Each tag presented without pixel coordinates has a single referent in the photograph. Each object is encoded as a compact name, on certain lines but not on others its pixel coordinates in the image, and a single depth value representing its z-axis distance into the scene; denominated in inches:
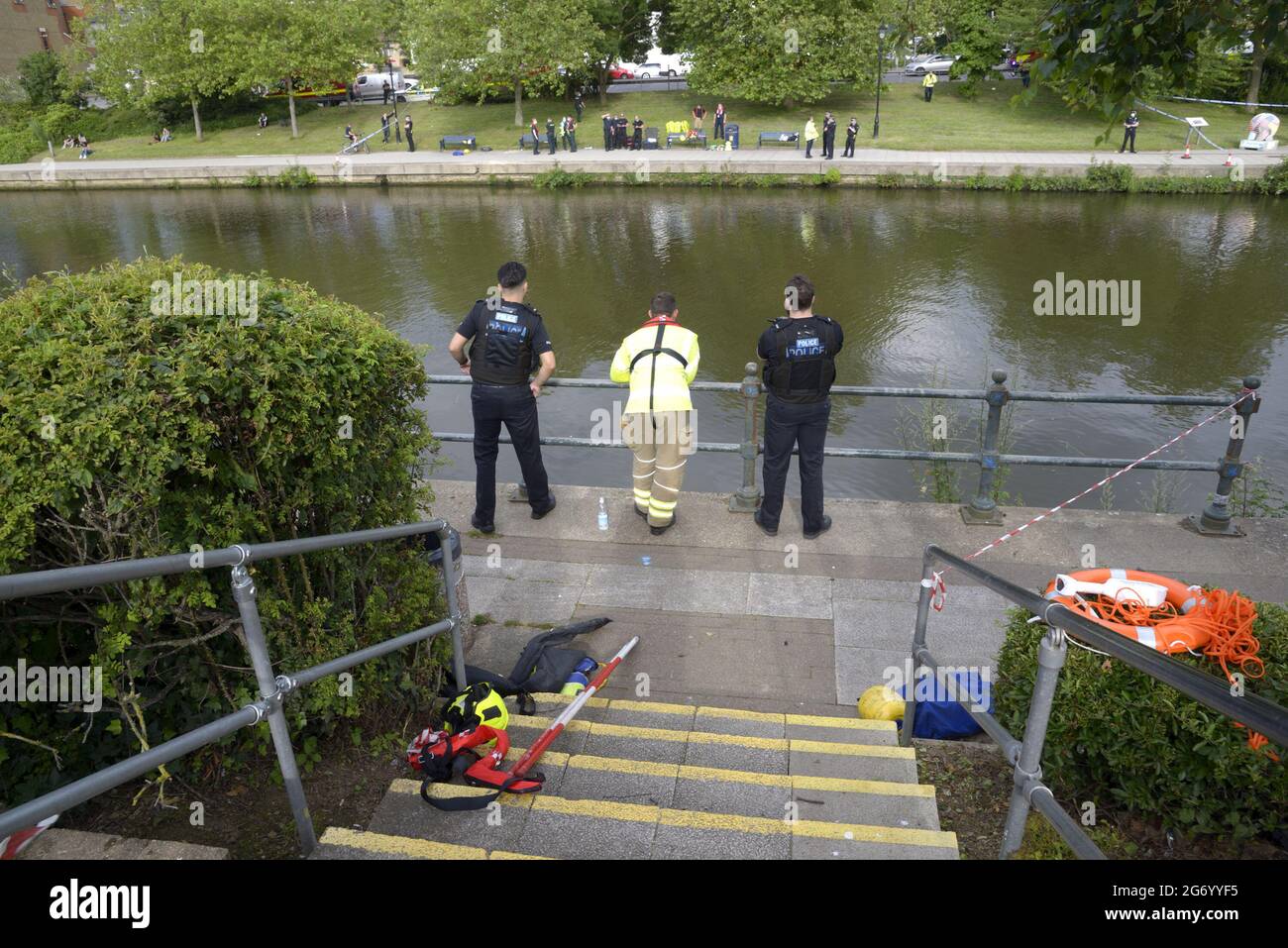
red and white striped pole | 149.0
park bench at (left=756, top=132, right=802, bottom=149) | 1305.4
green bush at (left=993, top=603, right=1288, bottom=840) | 135.1
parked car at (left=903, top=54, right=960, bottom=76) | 1738.4
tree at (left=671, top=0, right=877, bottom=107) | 1369.3
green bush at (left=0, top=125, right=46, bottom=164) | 1581.0
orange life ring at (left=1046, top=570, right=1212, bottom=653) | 149.6
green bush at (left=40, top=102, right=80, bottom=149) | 1694.1
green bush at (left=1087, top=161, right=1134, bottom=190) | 1042.1
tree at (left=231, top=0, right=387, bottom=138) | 1508.4
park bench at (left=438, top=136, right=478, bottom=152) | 1390.3
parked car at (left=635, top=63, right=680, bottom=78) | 2004.7
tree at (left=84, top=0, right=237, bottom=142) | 1515.7
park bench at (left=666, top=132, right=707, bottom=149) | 1353.3
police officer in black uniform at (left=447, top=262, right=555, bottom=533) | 255.0
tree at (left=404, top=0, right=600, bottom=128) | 1392.7
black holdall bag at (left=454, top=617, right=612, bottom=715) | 193.2
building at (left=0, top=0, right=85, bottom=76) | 2071.9
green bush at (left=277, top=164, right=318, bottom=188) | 1274.6
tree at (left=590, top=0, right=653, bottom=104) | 1544.0
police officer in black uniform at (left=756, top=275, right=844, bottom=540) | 247.3
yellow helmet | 159.5
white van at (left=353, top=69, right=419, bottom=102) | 1916.8
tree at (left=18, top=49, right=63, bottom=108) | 1814.7
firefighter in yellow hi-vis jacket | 259.6
